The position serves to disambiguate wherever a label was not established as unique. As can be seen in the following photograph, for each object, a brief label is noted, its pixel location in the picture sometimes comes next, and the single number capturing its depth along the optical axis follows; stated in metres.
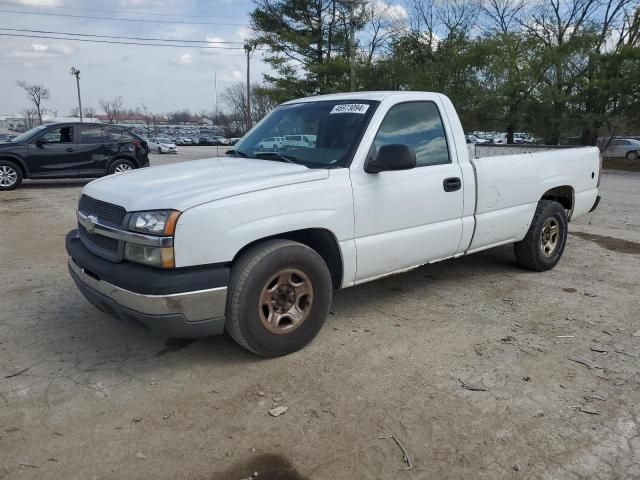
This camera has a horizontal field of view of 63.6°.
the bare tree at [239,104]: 80.56
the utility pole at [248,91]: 50.38
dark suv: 12.73
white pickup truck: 3.11
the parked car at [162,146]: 37.31
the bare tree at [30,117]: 92.54
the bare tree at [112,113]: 104.65
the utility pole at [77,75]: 69.31
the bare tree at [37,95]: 84.96
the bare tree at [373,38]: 32.78
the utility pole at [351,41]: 25.02
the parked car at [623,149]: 26.67
